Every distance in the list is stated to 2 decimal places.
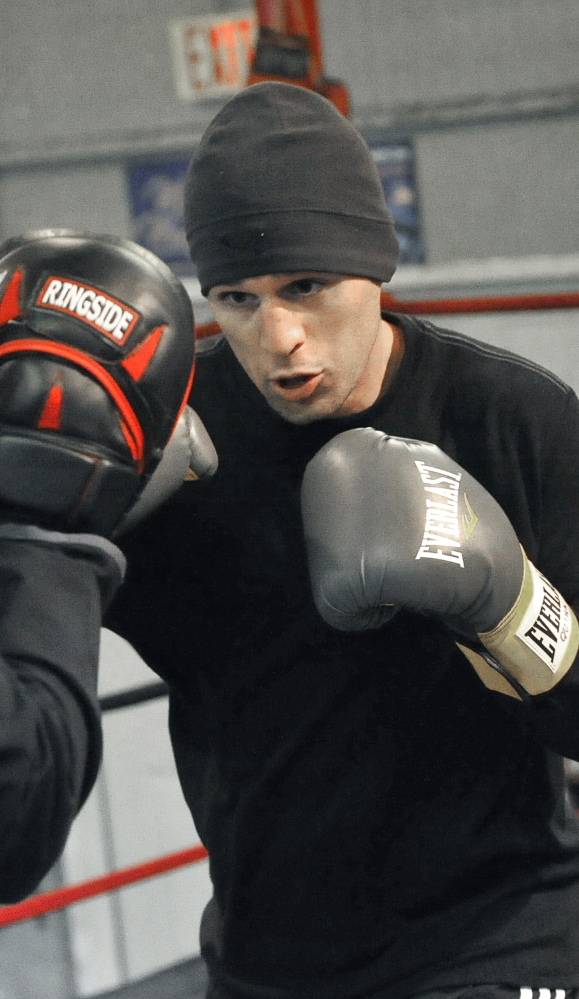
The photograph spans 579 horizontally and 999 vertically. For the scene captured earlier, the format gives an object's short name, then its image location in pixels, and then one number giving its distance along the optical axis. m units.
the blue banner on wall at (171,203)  8.80
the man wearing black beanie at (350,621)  1.73
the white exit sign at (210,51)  8.73
